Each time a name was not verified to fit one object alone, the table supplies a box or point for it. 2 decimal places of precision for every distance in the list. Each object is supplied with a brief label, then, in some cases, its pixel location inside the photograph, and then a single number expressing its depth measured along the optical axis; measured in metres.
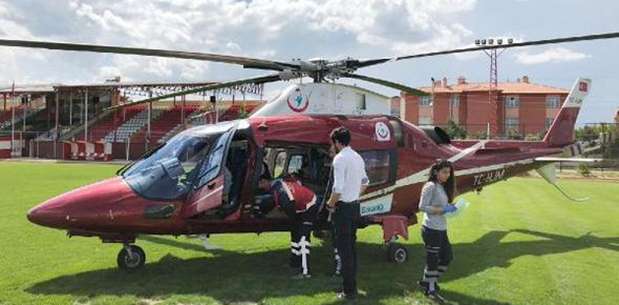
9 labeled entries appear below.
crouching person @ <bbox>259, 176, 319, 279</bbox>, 8.12
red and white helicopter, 7.68
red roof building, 71.31
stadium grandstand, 50.88
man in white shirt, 6.93
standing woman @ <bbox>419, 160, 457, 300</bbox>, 7.00
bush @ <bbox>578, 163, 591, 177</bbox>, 32.15
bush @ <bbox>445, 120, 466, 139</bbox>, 47.06
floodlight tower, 56.63
